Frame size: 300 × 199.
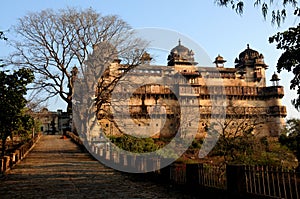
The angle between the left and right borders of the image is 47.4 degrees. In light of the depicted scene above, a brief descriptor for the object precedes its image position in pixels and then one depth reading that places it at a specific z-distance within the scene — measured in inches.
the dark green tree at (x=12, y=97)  546.3
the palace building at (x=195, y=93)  1883.6
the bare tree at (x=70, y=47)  1008.2
